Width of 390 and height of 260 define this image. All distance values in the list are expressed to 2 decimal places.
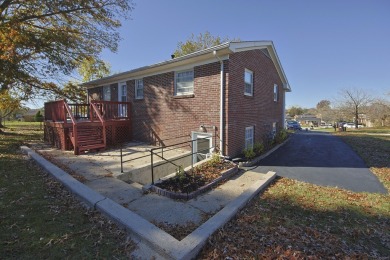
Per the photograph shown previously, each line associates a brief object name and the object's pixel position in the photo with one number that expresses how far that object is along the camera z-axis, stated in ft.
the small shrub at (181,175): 17.68
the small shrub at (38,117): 127.72
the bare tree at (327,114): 157.15
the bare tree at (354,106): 123.75
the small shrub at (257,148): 29.91
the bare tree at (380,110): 118.83
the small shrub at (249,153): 26.48
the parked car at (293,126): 106.79
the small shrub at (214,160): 22.54
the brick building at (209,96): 24.32
